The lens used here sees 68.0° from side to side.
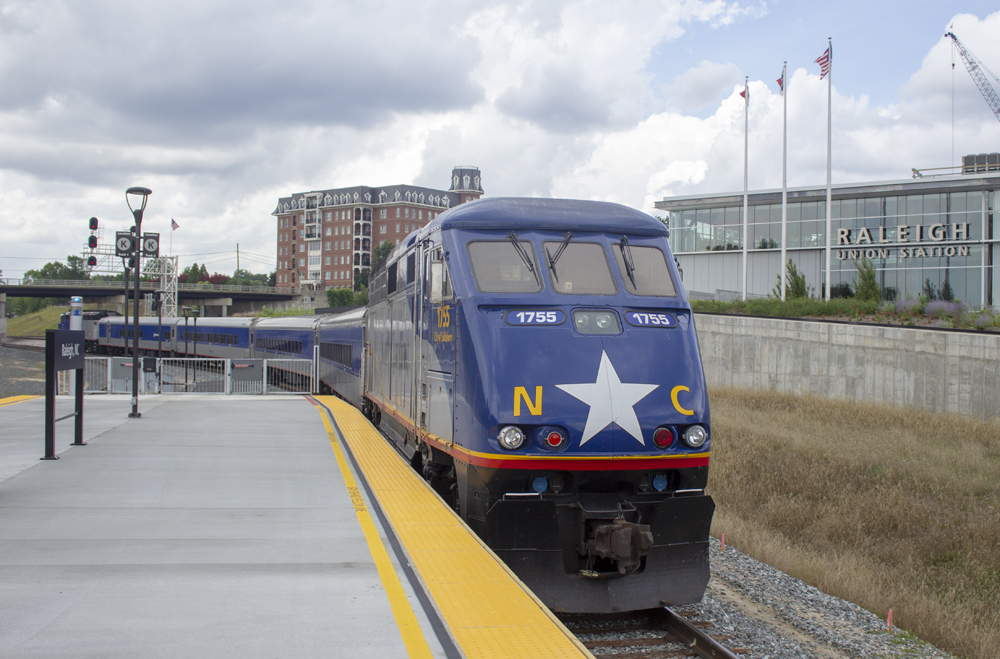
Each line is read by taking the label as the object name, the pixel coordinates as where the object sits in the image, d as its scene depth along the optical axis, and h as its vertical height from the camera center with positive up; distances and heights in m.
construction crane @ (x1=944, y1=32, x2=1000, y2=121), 75.01 +27.85
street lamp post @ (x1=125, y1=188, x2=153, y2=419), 14.72 +1.70
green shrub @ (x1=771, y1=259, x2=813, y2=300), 35.62 +2.32
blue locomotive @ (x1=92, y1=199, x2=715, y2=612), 6.26 -0.58
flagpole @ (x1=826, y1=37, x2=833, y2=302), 34.38 +9.64
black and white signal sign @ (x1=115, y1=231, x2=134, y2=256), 17.55 +2.17
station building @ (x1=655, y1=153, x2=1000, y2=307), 37.72 +5.44
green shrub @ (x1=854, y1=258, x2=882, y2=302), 32.06 +2.09
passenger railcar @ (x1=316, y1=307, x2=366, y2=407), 19.37 -0.63
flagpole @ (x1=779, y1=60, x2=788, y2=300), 35.84 +8.74
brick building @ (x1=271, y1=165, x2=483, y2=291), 124.62 +18.53
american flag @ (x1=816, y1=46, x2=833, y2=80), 33.46 +12.36
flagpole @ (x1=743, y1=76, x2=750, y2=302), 37.84 +11.62
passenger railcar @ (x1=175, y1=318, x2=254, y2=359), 40.38 -0.28
